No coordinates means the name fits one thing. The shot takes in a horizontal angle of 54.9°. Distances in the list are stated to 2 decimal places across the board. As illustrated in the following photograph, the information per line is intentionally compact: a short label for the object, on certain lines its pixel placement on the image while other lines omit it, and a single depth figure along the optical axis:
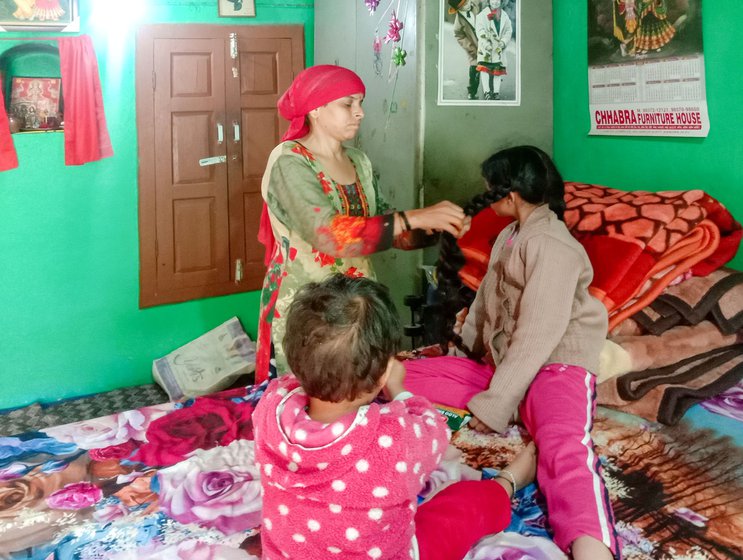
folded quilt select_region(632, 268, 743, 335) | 2.05
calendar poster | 2.30
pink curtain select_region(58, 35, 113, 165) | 3.48
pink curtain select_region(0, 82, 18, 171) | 3.36
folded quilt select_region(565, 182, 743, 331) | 2.05
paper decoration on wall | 2.90
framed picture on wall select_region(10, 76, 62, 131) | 3.44
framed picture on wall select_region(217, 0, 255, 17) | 3.77
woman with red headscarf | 1.95
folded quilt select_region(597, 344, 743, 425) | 1.88
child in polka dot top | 1.18
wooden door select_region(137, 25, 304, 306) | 3.74
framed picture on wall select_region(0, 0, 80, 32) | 3.32
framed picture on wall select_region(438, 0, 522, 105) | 2.78
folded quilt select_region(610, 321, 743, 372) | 2.03
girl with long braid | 1.70
